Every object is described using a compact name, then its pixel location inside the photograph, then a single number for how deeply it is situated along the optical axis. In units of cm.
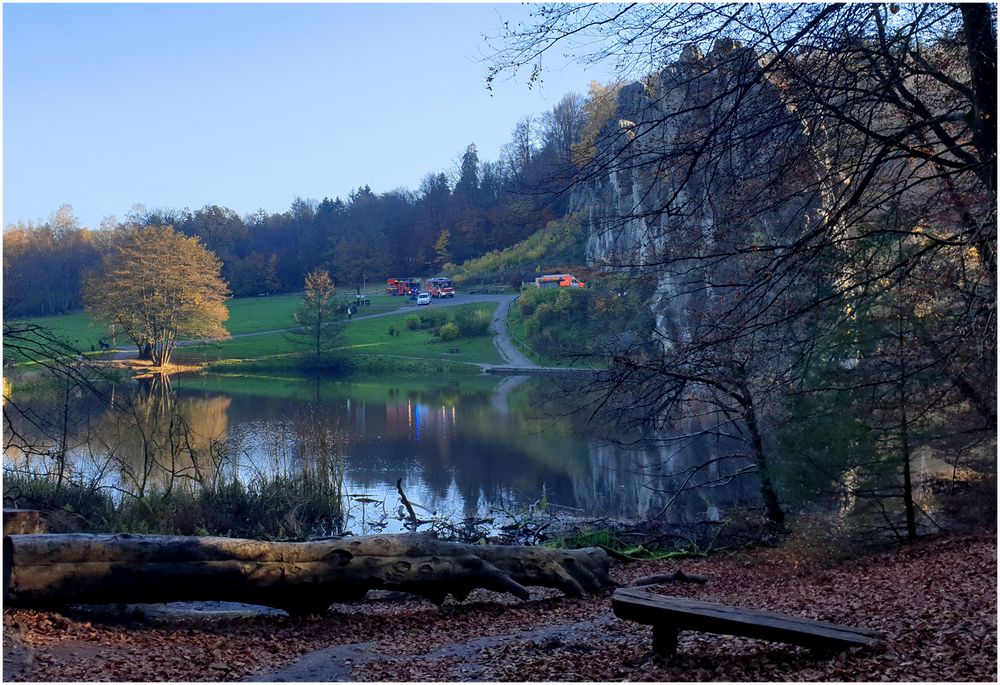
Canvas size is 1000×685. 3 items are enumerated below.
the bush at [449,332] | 5016
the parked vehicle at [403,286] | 6581
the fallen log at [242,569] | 602
